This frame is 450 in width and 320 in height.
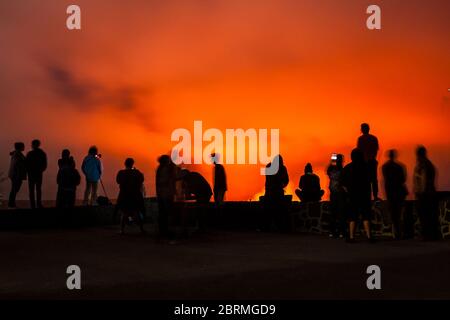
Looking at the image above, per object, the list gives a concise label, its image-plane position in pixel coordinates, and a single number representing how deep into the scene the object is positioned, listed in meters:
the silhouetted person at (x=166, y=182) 14.37
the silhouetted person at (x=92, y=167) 19.17
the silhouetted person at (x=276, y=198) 17.34
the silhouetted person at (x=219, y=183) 19.44
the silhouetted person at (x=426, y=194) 15.04
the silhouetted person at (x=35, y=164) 18.45
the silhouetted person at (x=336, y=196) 15.74
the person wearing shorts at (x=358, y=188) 14.20
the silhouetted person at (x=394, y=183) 15.20
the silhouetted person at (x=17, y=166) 19.00
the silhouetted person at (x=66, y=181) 18.60
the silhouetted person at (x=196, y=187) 16.66
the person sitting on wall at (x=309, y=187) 18.67
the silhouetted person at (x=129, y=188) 16.38
